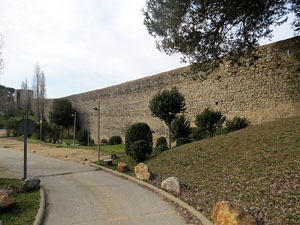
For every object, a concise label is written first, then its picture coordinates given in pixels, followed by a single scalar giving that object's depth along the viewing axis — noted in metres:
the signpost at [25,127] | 6.88
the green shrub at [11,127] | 29.50
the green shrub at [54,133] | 27.02
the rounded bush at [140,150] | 10.12
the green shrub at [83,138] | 26.45
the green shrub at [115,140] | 23.73
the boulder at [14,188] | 5.95
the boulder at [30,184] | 6.11
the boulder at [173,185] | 5.63
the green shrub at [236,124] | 11.45
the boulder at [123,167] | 8.88
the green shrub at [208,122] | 12.51
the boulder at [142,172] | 7.27
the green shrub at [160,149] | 11.88
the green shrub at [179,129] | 14.45
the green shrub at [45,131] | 27.51
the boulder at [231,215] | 3.27
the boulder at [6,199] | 4.36
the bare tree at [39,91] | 37.53
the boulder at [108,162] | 10.37
